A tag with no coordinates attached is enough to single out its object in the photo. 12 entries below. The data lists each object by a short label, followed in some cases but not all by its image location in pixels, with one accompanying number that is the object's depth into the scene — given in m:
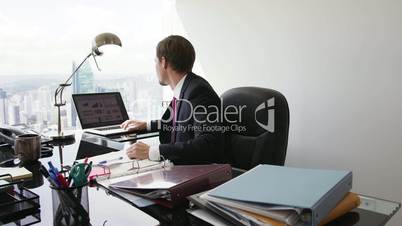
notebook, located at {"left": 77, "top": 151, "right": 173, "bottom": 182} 1.08
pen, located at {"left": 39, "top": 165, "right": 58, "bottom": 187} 0.78
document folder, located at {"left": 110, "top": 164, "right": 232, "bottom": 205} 0.86
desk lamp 1.94
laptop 1.94
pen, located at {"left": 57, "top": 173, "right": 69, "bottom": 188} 0.78
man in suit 1.34
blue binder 0.69
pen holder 0.77
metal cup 1.38
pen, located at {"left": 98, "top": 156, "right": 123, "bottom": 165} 1.21
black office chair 1.56
